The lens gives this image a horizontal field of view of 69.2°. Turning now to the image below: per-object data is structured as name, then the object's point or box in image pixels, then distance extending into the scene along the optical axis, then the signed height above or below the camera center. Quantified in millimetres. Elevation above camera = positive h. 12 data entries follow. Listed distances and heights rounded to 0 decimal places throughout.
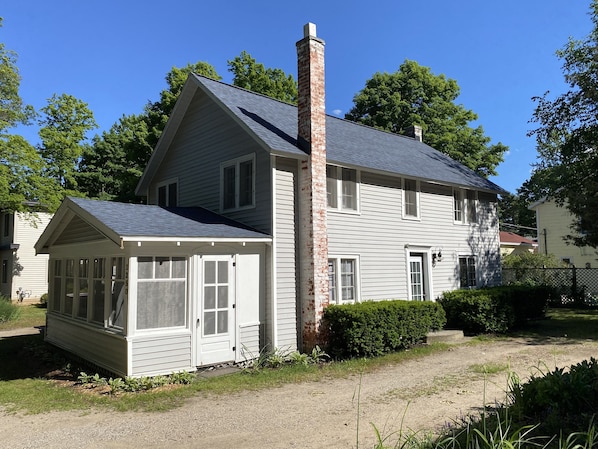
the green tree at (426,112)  31047 +11507
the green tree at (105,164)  35500 +9088
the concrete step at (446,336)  12520 -2051
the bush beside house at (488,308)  13836 -1394
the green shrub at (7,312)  18891 -1762
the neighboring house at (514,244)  34559 +1739
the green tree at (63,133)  30125 +9982
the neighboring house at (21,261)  27953 +698
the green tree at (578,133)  16312 +5424
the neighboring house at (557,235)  28930 +2125
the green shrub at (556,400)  4746 -1553
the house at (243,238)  9289 +771
